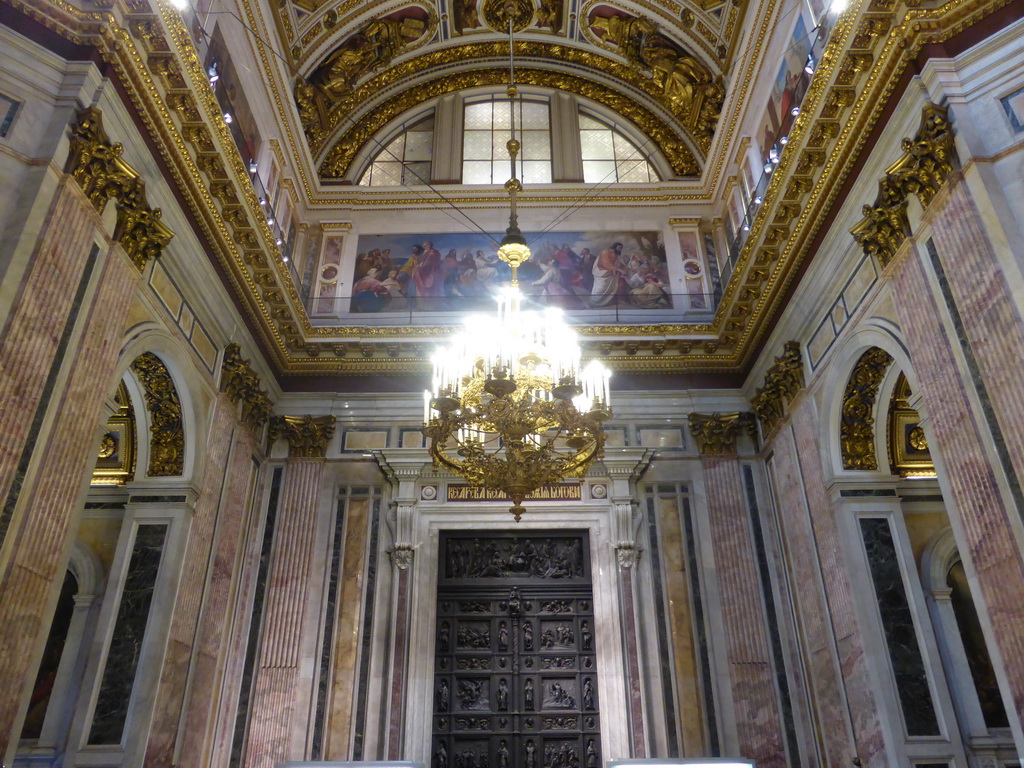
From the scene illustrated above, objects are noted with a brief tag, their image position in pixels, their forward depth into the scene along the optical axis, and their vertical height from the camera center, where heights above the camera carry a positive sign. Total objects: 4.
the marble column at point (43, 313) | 4.79 +2.74
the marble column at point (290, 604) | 8.21 +1.85
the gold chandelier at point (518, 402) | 5.74 +2.48
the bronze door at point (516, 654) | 8.55 +1.36
